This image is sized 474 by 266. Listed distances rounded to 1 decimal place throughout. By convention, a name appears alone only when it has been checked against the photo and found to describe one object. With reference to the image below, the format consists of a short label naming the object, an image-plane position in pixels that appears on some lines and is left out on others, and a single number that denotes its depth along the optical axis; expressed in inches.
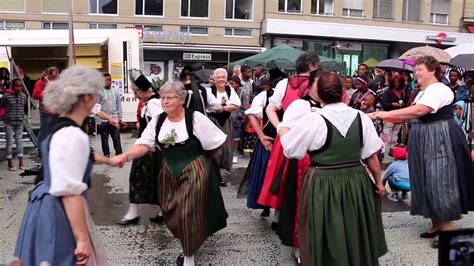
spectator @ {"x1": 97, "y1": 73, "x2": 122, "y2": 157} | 372.8
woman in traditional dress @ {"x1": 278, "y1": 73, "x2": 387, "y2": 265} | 125.2
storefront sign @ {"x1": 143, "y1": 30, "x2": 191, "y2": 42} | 938.1
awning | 935.7
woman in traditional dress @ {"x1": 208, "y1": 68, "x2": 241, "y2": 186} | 257.4
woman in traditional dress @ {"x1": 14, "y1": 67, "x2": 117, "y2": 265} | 90.6
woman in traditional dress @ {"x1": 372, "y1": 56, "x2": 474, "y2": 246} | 173.5
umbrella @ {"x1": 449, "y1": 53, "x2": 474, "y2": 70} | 371.3
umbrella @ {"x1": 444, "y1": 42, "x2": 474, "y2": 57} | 433.4
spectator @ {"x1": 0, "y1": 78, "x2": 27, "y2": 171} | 313.6
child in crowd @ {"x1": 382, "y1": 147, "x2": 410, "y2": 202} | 232.8
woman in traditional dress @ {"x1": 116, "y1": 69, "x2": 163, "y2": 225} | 203.9
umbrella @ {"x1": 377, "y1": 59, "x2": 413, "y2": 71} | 441.3
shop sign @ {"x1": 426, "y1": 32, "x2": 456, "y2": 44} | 1051.3
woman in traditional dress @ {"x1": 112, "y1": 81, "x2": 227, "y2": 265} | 151.7
